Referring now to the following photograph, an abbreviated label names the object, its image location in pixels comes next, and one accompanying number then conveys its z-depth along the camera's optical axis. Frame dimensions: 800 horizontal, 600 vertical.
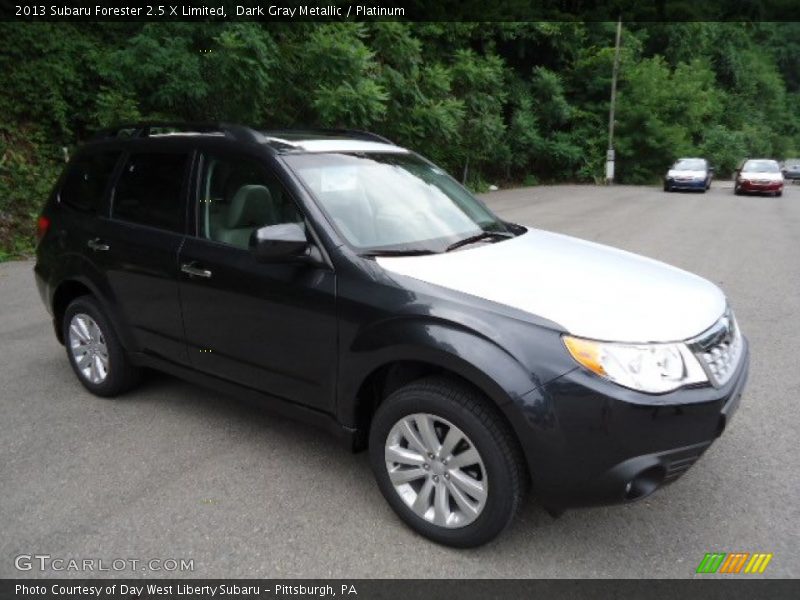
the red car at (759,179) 24.31
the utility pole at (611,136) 30.38
